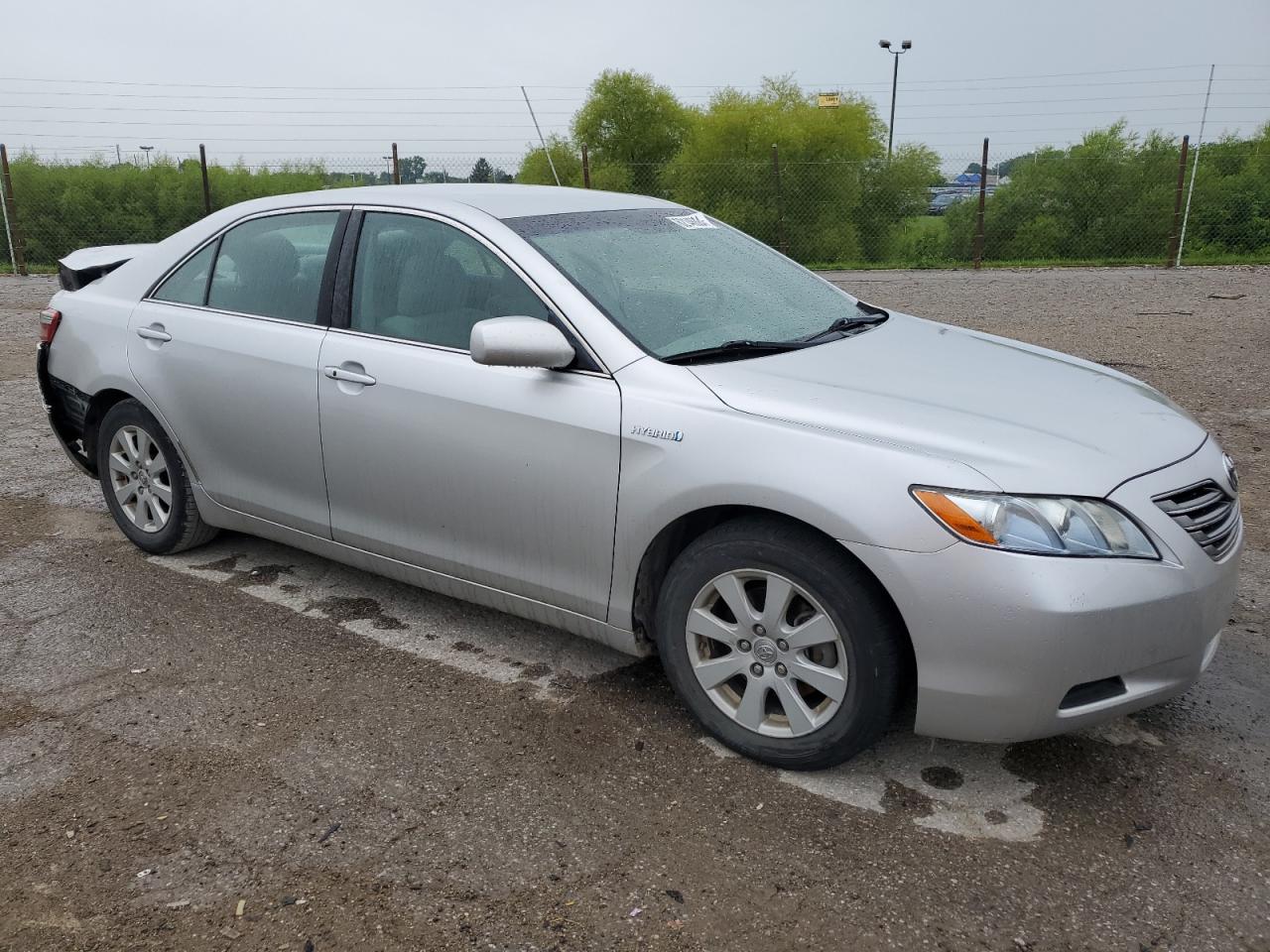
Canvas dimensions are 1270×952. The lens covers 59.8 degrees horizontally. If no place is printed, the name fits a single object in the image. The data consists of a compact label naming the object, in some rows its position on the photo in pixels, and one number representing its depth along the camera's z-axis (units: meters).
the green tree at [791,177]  19.53
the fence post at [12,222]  17.22
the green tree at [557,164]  23.44
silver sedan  2.71
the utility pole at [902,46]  36.09
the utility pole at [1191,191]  16.70
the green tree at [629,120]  29.75
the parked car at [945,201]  20.47
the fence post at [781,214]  18.84
